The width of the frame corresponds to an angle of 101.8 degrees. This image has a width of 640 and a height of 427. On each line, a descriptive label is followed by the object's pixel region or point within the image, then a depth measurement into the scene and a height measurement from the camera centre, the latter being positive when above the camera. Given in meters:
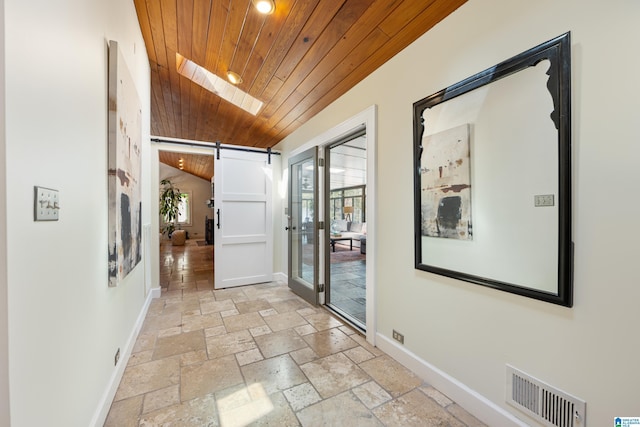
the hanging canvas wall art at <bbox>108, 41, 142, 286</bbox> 1.53 +0.30
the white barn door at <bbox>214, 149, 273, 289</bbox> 3.89 -0.10
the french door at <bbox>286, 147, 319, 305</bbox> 3.25 -0.18
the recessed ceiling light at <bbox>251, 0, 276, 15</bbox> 1.71 +1.39
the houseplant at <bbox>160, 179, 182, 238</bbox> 8.70 +0.26
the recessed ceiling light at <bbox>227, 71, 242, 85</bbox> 2.70 +1.44
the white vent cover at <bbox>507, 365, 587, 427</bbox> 1.14 -0.89
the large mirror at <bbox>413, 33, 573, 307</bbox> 1.18 +0.20
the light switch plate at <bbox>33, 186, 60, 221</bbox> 0.81 +0.03
